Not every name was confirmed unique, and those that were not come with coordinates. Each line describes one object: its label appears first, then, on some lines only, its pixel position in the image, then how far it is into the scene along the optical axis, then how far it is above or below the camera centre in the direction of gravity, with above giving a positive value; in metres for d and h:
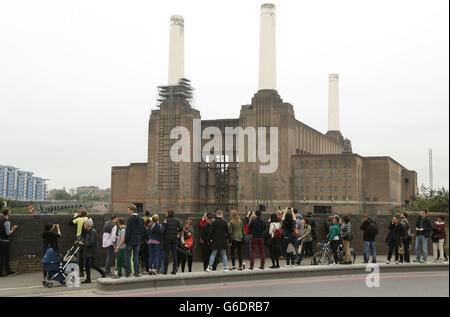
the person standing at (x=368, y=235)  16.31 -1.22
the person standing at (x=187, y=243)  14.30 -1.33
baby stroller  12.55 -1.81
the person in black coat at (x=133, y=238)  12.20 -1.02
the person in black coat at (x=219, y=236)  13.58 -1.06
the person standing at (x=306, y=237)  16.69 -1.33
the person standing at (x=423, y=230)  16.89 -1.07
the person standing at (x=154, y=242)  13.18 -1.21
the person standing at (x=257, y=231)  14.09 -0.95
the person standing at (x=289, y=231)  15.08 -1.01
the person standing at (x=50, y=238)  13.20 -1.11
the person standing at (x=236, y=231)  14.14 -0.96
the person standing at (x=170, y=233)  13.08 -0.95
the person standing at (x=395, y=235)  16.61 -1.23
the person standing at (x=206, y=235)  13.97 -1.06
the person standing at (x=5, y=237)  13.97 -1.15
